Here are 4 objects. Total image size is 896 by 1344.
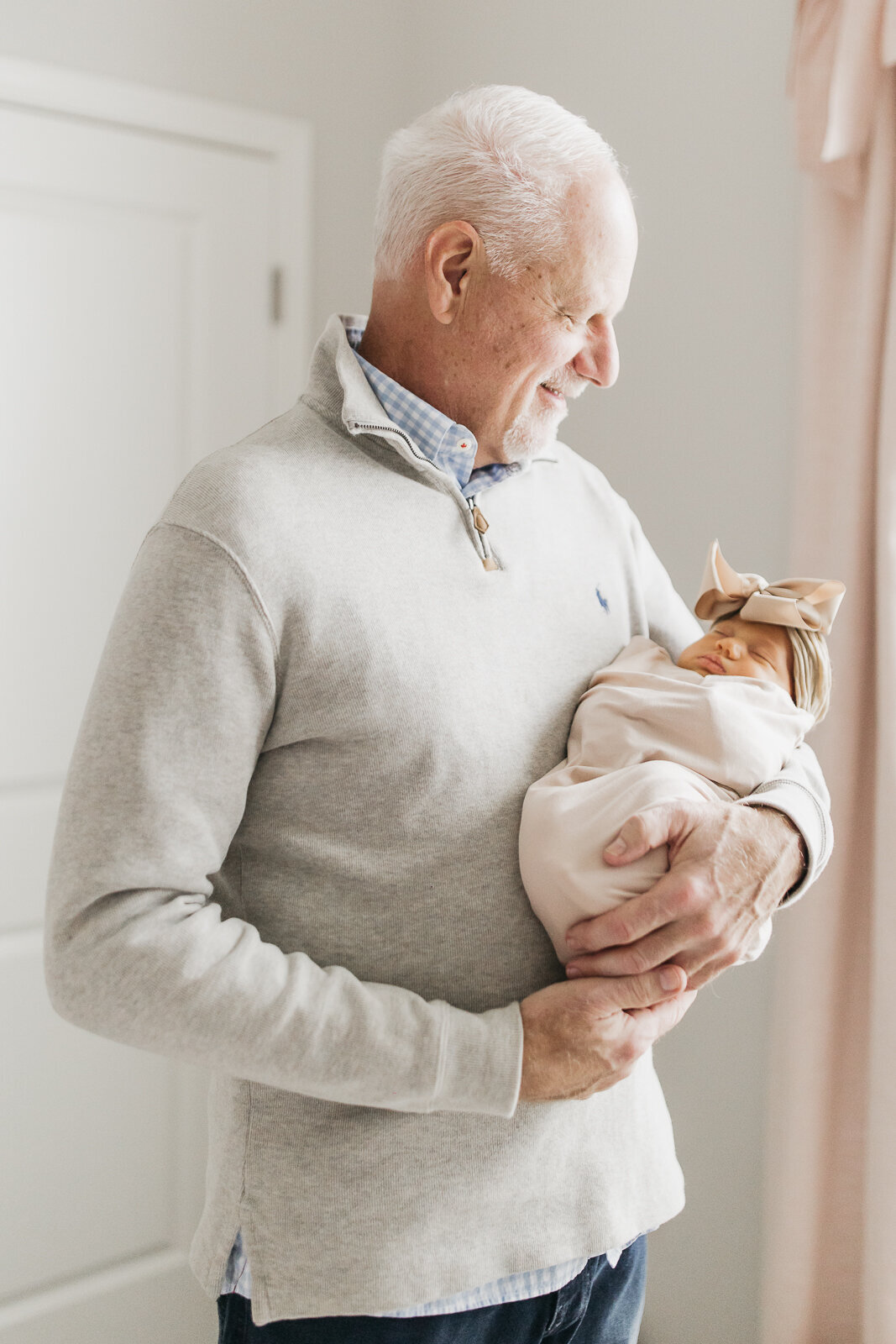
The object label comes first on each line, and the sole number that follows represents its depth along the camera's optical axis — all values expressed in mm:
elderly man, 864
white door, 2033
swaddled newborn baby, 945
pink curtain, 1440
